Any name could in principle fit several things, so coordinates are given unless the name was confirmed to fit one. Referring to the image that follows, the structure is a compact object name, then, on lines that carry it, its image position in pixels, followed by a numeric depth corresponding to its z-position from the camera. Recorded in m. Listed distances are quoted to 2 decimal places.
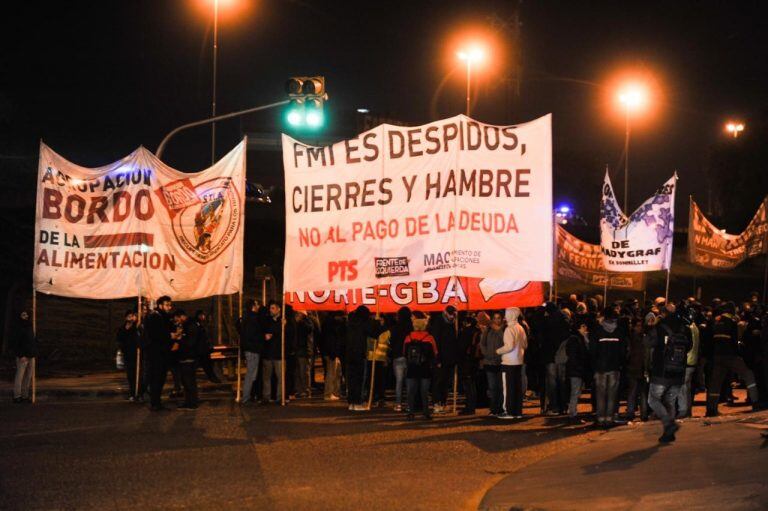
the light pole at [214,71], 25.94
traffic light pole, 21.92
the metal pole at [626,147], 34.84
